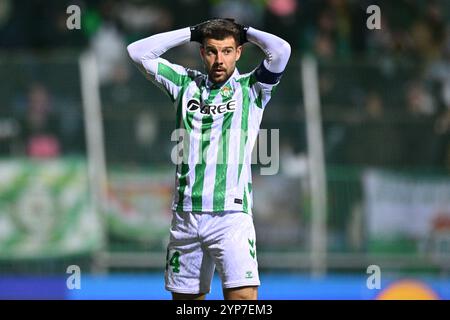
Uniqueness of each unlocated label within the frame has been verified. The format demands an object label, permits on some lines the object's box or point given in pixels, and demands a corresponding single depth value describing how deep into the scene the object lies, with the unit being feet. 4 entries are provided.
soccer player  25.59
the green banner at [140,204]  45.70
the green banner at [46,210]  45.65
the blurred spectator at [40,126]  45.42
